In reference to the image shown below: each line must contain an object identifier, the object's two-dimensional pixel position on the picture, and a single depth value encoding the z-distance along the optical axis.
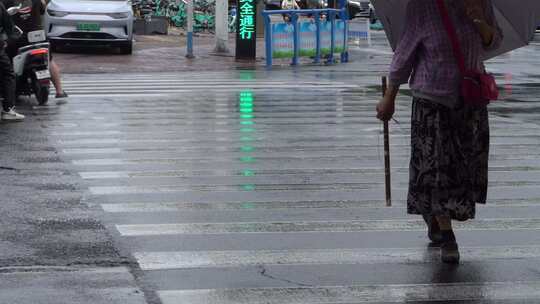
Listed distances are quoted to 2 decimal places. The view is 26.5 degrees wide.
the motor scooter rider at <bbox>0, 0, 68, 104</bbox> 15.56
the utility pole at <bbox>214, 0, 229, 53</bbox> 28.59
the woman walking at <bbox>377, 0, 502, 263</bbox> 6.50
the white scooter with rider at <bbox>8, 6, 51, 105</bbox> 15.63
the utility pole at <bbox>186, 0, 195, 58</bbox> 27.20
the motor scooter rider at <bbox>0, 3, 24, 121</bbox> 13.88
